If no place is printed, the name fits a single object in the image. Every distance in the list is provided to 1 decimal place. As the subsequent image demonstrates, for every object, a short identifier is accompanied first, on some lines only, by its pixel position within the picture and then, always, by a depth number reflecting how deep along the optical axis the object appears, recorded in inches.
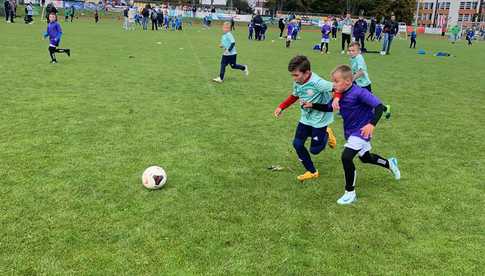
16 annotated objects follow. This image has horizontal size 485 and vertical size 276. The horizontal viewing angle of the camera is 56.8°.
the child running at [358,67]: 336.2
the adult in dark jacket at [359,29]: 922.7
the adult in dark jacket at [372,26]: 1365.7
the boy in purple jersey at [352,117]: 189.3
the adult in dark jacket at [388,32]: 927.7
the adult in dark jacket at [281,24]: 1459.2
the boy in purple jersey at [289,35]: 1082.8
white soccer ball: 206.4
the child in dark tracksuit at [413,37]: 1254.8
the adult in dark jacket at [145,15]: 1540.4
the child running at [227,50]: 510.0
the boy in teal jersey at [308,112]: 211.3
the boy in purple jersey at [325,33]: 938.7
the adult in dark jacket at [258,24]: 1299.2
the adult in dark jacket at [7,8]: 1375.5
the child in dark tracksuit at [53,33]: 574.4
